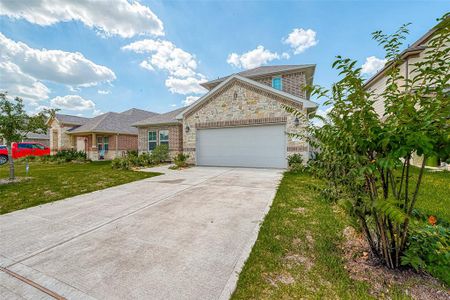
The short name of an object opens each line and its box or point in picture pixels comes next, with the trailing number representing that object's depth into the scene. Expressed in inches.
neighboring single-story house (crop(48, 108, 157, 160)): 698.8
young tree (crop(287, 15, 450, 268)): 60.6
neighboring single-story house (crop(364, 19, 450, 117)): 414.6
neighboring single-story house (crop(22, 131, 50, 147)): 1076.5
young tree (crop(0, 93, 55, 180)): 277.0
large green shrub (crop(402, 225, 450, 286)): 72.2
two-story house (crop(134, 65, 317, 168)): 405.4
